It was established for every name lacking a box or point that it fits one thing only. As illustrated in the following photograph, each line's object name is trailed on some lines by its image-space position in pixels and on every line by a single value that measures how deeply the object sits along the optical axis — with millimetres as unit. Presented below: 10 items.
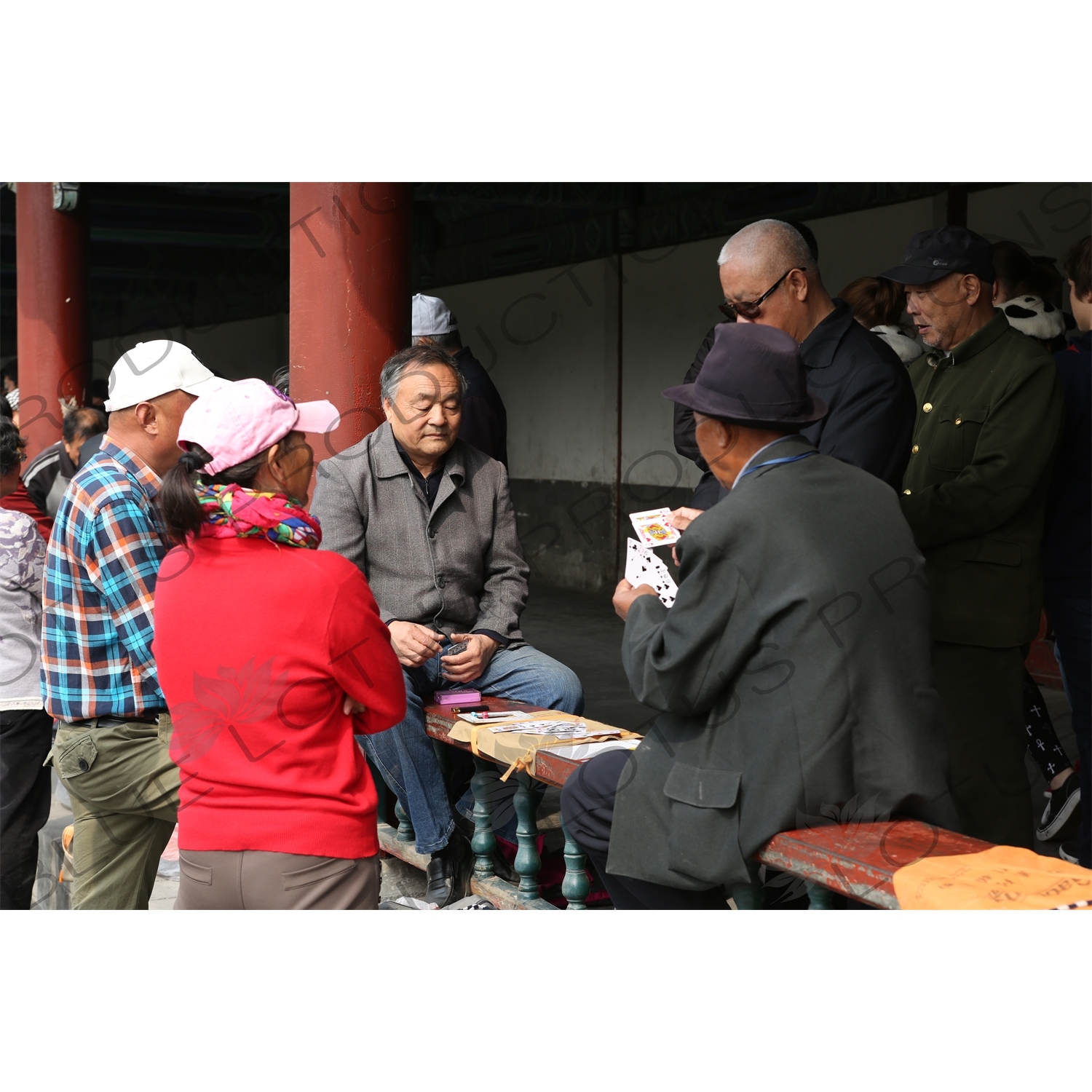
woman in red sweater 2117
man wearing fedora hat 2043
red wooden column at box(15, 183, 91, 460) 8656
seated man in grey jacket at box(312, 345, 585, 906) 3465
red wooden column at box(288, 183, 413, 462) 4035
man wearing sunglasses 2945
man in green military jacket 3045
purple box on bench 3486
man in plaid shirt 2668
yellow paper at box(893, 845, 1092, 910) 1840
